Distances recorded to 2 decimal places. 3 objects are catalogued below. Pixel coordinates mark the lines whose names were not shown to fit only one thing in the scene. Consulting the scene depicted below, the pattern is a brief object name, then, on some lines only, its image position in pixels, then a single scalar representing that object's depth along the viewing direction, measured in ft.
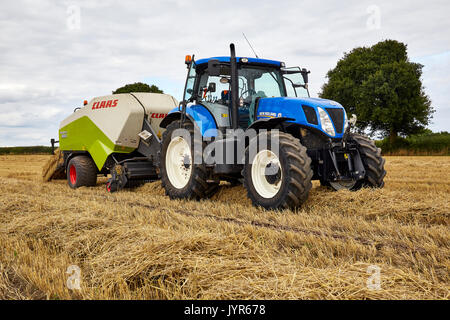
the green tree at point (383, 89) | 88.28
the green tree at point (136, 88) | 96.32
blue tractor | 19.10
